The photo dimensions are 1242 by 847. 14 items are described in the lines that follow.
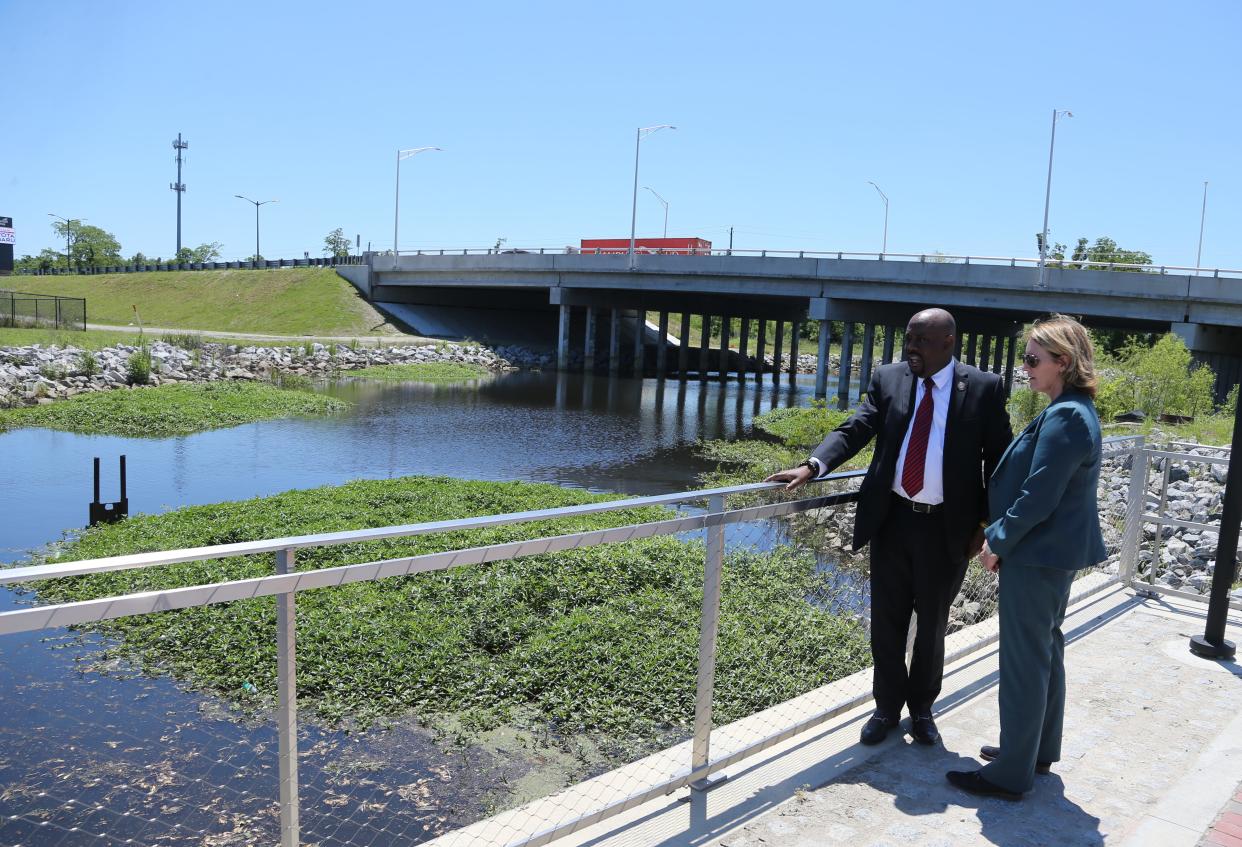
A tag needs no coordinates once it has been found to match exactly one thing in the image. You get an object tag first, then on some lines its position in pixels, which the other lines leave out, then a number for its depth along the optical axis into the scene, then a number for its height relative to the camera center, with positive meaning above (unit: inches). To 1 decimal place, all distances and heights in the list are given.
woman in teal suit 153.5 -33.8
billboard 1814.7 +79.3
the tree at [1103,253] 3595.0 +338.3
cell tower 4574.3 +538.9
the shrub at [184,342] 1654.8 -89.2
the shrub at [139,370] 1278.3 -110.0
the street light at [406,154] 2603.3 +417.6
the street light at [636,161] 2131.4 +365.8
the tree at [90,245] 4788.4 +222.6
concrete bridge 1395.2 +48.2
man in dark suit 174.1 -30.4
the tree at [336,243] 4195.4 +257.5
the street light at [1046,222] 1461.6 +202.4
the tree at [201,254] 4699.8 +200.1
